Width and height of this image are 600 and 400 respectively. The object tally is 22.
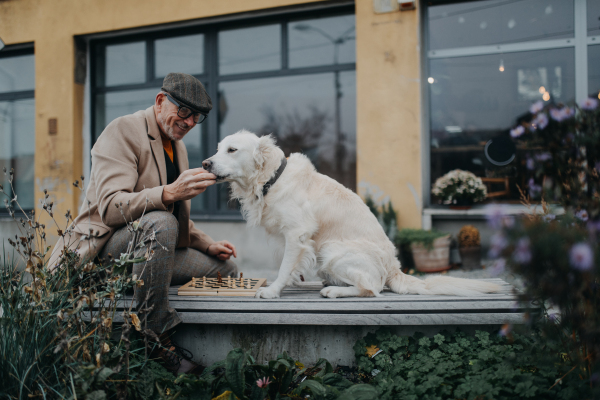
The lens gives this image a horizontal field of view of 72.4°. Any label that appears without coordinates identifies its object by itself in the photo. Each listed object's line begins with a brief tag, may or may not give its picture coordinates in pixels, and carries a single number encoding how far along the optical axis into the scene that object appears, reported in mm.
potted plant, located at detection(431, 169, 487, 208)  5445
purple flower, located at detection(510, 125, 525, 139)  1650
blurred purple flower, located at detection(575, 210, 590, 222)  1408
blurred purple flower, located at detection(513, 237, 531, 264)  1253
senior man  2111
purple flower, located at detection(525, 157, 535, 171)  1585
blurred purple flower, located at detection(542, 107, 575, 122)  1524
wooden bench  2119
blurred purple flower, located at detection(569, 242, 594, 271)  1174
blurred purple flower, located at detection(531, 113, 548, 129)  1559
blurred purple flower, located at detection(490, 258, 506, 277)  1337
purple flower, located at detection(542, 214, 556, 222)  1632
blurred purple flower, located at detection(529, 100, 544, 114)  1595
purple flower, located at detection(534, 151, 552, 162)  1573
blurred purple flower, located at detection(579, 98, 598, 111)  1508
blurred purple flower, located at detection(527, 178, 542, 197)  1595
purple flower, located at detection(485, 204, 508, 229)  1310
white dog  2436
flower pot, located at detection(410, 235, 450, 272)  5000
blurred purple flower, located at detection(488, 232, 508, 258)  1304
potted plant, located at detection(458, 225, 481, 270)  5180
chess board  2496
